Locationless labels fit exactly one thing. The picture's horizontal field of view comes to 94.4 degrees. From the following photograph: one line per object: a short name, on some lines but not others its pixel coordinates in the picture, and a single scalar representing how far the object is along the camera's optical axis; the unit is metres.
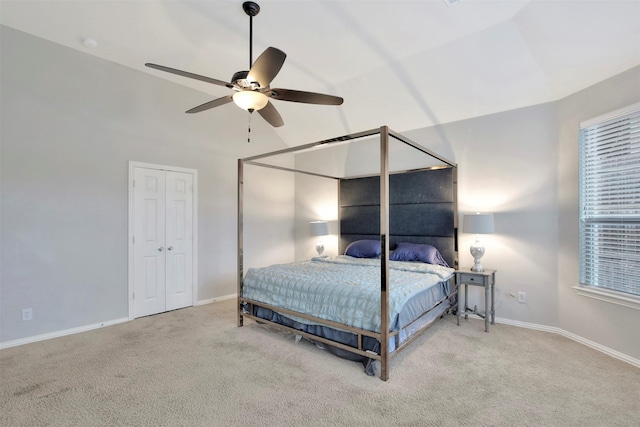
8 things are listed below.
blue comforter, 2.57
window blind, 2.70
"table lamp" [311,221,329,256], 5.24
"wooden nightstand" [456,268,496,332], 3.46
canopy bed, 2.51
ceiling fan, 2.11
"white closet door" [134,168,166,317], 4.01
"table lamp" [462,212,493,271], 3.56
